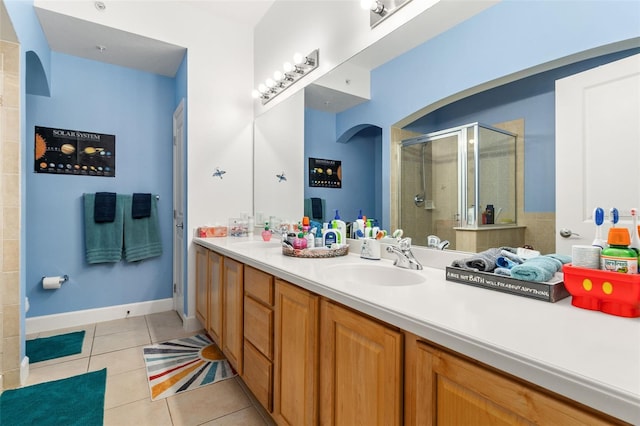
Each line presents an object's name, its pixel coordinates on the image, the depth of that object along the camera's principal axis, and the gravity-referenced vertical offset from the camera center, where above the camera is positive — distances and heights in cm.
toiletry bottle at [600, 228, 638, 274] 71 -10
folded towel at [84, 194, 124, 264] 284 -21
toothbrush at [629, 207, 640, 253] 76 -5
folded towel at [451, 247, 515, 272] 100 -16
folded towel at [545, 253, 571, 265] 94 -14
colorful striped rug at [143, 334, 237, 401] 188 -104
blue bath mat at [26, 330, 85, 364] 225 -102
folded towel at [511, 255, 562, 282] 85 -16
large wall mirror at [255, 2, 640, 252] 100 +46
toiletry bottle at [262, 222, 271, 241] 247 -18
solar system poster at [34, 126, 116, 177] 272 +55
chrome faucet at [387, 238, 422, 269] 131 -18
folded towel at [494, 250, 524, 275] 99 -16
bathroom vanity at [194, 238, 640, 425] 50 -30
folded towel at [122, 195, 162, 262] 300 -22
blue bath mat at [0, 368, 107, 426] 156 -103
